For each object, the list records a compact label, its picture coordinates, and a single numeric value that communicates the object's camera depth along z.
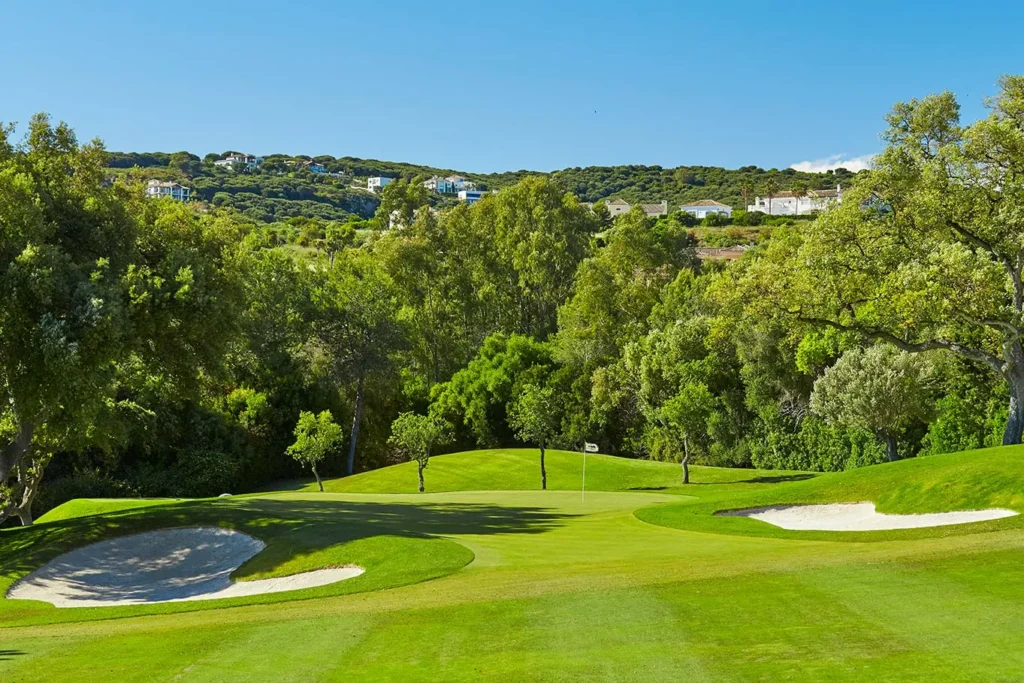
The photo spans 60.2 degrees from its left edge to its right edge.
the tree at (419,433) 45.16
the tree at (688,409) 43.03
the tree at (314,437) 45.53
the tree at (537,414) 45.06
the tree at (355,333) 61.59
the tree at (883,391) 41.72
